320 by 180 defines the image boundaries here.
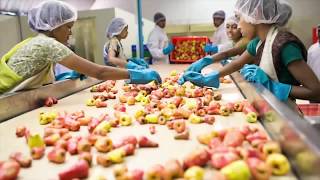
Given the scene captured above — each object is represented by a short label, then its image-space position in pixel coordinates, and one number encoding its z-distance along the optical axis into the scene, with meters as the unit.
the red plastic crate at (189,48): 4.90
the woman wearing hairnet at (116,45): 3.40
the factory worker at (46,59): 1.91
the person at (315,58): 3.16
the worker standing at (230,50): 2.77
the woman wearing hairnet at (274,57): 1.65
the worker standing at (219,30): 5.30
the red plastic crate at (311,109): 2.59
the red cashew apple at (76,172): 0.82
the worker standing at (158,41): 5.46
